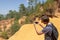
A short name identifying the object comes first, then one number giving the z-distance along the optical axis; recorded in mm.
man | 1984
